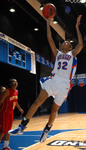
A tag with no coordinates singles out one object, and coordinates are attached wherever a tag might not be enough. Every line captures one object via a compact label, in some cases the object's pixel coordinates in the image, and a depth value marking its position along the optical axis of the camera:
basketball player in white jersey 3.09
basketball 3.47
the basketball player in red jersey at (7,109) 3.61
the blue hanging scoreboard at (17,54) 7.32
